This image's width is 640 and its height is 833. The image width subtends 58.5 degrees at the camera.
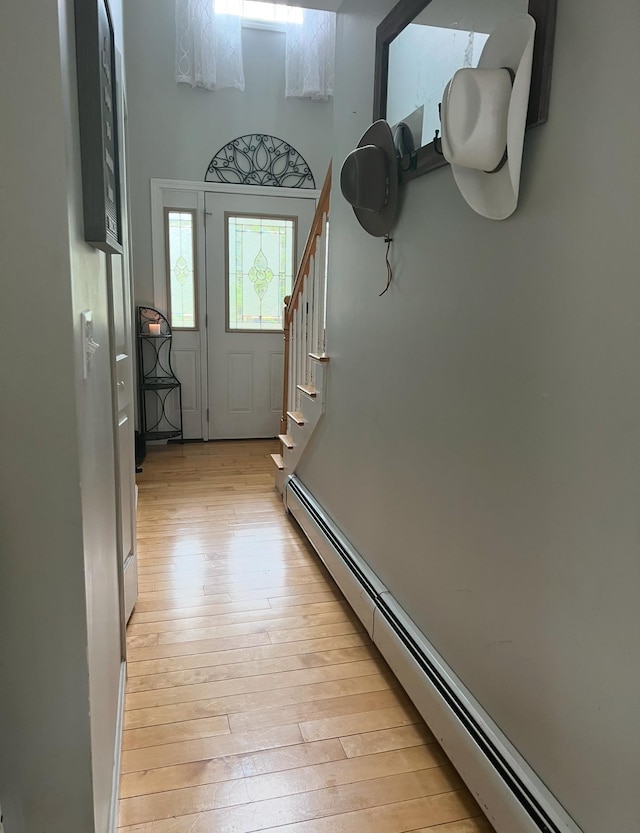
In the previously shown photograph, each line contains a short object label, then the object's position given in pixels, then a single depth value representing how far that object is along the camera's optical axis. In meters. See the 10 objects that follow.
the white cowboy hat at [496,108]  1.17
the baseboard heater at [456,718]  1.22
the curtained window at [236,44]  4.43
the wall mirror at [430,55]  1.17
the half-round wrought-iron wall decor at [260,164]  4.80
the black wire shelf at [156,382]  4.76
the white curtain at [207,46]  4.41
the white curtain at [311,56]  4.66
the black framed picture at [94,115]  1.04
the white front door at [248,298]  4.91
